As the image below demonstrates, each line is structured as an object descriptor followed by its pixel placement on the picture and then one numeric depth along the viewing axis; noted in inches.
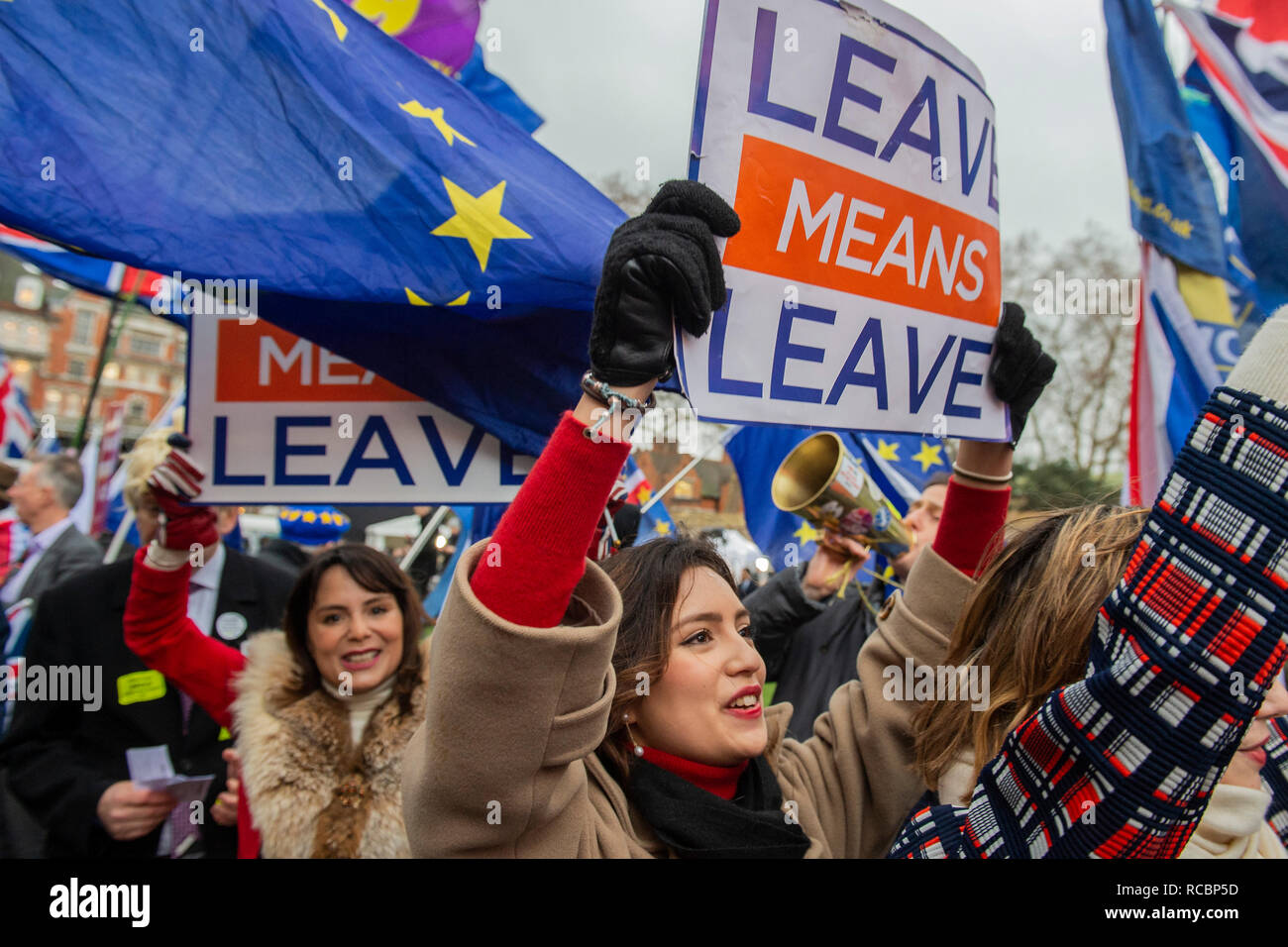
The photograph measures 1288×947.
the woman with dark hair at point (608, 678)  52.8
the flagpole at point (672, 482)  144.0
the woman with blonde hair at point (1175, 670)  33.3
